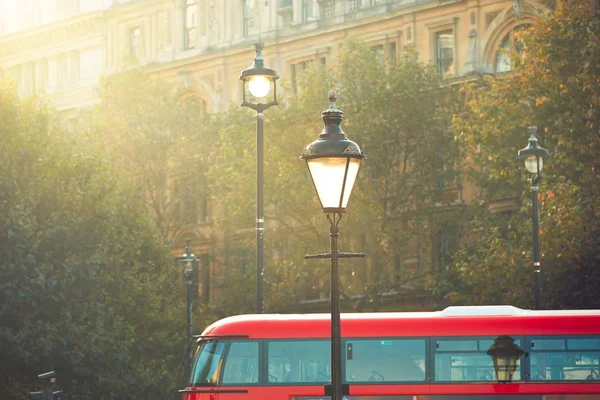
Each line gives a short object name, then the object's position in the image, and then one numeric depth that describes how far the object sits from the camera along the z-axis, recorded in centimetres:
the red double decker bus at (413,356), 3055
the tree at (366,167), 5838
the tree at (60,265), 4300
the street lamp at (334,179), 1812
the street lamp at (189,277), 5359
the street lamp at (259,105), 2939
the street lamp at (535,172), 3891
